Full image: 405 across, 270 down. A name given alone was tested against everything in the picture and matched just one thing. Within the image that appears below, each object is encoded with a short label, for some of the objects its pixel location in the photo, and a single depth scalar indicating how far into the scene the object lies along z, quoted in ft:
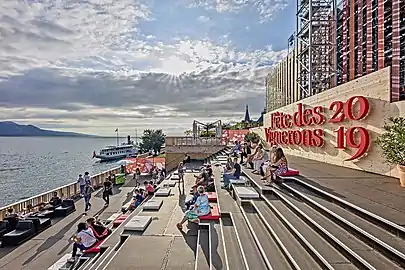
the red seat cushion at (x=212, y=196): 33.92
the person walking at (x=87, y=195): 51.39
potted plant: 22.94
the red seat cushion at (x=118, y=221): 34.41
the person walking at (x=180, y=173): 53.67
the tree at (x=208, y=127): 117.60
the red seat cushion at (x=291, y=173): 30.78
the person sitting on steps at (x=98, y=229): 29.79
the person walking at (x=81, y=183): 53.53
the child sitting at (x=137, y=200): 43.22
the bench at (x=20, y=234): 35.17
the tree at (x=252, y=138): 76.36
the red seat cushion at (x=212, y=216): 26.05
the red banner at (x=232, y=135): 99.19
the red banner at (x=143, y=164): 92.04
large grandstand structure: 63.67
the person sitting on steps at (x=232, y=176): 36.41
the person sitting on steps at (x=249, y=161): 45.93
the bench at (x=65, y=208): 47.14
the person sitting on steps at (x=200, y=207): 26.61
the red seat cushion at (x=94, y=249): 27.13
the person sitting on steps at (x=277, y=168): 30.68
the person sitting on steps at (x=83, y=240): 27.40
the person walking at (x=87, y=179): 54.06
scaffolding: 84.02
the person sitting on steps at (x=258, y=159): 38.91
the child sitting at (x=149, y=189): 49.92
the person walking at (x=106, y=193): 56.29
